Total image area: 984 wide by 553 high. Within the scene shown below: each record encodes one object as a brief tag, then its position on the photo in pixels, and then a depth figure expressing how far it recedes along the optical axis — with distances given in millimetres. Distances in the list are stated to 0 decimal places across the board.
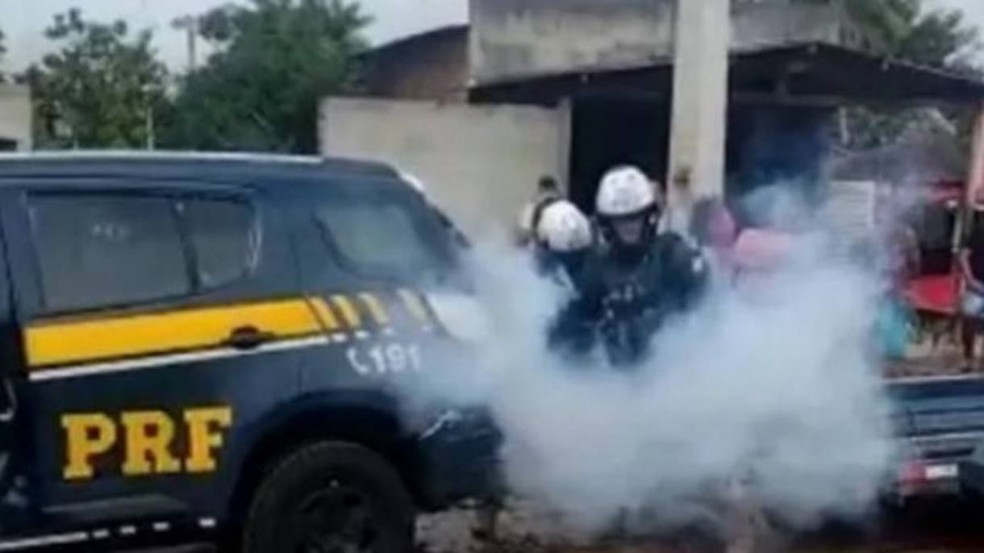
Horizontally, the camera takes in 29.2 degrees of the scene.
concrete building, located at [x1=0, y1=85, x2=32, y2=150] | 20891
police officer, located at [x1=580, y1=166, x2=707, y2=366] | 7992
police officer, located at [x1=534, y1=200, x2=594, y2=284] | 8133
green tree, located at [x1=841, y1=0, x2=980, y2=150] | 39406
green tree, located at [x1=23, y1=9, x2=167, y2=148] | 28109
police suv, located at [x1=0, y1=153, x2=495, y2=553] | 6281
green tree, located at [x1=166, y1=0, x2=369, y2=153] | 29469
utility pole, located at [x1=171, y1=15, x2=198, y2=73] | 34062
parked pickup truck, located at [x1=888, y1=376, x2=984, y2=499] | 8148
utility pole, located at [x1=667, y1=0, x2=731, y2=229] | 17906
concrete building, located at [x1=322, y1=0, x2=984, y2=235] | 20359
